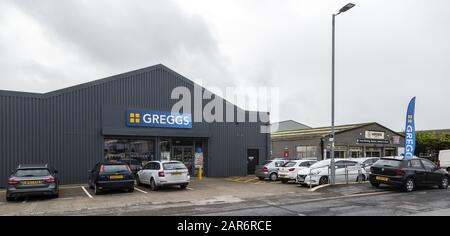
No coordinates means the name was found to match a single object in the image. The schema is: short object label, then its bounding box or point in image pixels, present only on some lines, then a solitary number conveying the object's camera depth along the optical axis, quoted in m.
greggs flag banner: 21.32
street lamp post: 16.34
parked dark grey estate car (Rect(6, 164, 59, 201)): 12.54
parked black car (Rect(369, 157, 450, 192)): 15.07
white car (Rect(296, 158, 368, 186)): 17.23
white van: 30.72
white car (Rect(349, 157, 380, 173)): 21.32
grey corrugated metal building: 17.47
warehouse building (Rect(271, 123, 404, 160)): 33.91
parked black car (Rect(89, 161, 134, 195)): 14.33
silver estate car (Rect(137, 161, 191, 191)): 15.66
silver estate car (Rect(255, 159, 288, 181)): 21.09
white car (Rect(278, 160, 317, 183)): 19.08
